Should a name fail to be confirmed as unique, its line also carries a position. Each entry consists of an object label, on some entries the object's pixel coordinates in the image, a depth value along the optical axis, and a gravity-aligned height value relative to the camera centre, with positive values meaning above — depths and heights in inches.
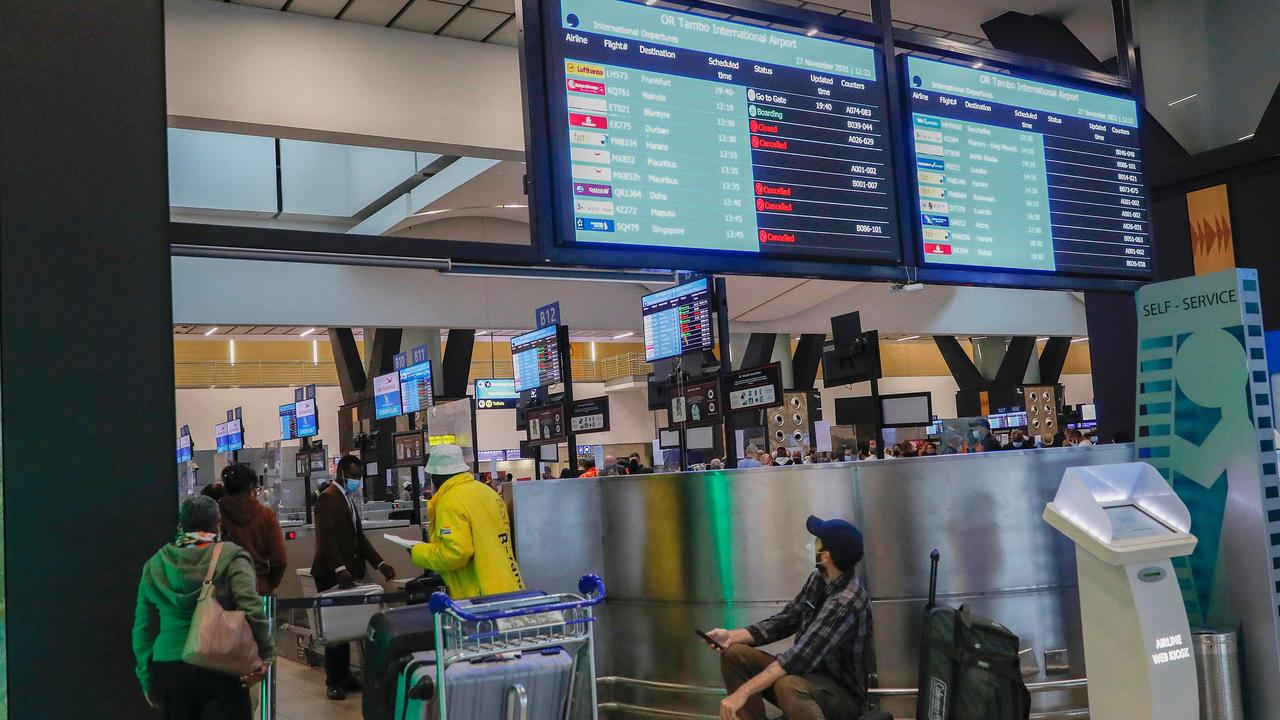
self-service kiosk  155.7 -27.9
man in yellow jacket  179.3 -16.2
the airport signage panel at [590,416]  339.6 +8.8
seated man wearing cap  159.2 -35.7
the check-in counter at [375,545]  386.6 -34.8
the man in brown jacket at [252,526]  258.8 -15.9
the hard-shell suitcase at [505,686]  120.4 -27.9
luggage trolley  119.8 -22.8
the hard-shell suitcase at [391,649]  138.3 -26.3
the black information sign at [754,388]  260.1 +11.2
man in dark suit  283.6 -27.4
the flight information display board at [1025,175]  206.7 +50.4
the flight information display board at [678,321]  301.4 +34.8
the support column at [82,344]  140.2 +18.1
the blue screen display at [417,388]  464.4 +29.7
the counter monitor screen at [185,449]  751.7 +13.4
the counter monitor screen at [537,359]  355.9 +30.9
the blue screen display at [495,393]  857.5 +45.5
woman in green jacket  144.2 -20.9
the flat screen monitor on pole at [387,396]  493.7 +28.7
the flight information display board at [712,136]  168.6 +52.2
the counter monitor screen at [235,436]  695.1 +19.5
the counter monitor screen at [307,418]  594.9 +24.7
